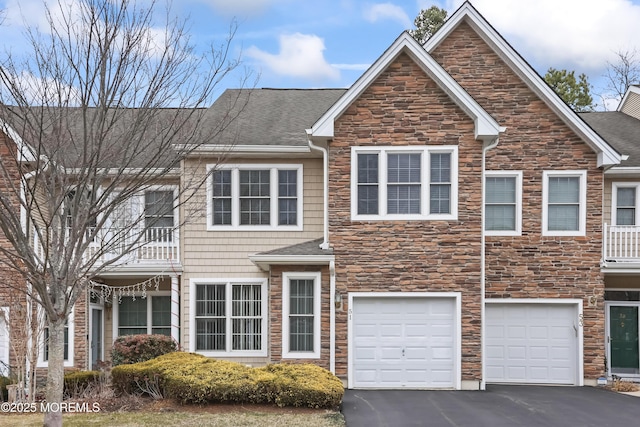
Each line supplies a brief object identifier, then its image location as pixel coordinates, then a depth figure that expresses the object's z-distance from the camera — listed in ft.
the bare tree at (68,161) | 32.32
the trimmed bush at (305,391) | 44.32
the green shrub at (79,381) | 51.80
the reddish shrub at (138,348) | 54.95
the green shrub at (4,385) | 51.75
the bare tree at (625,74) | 134.90
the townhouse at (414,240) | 54.90
